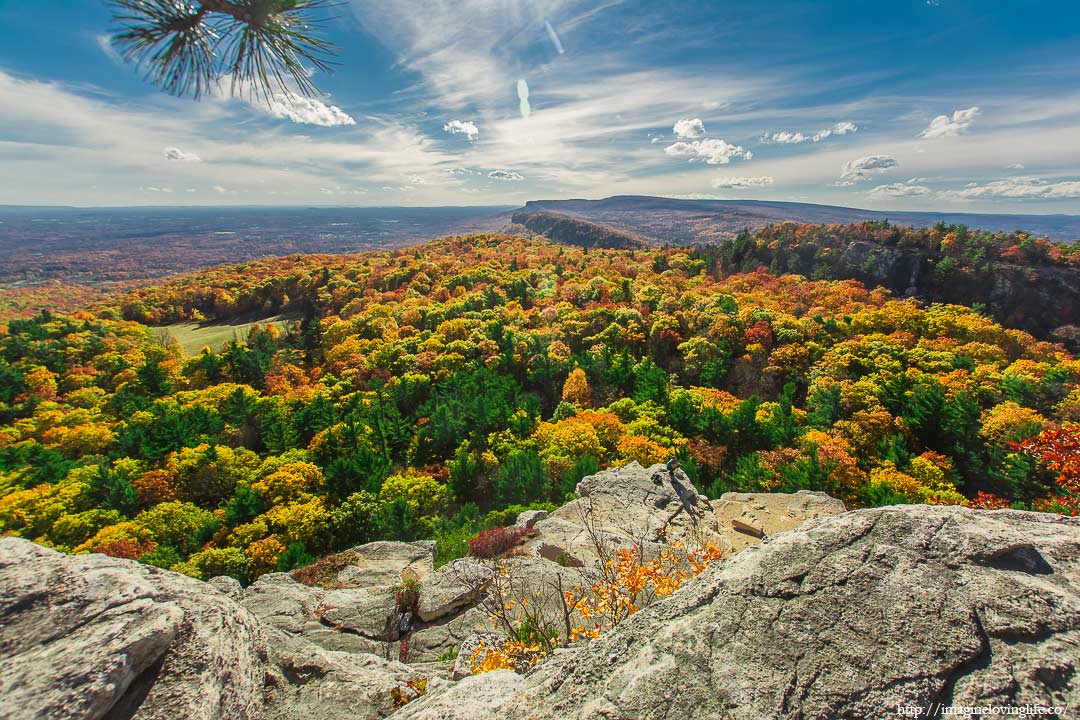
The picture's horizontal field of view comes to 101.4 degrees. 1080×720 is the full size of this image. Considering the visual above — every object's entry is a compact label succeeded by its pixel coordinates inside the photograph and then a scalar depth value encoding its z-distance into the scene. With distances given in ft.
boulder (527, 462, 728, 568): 39.34
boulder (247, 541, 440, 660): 29.53
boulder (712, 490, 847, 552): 46.28
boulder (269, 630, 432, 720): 15.87
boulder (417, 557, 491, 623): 31.53
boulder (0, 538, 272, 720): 10.40
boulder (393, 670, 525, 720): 11.46
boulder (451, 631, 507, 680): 20.18
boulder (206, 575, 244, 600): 32.58
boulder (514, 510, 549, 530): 48.06
